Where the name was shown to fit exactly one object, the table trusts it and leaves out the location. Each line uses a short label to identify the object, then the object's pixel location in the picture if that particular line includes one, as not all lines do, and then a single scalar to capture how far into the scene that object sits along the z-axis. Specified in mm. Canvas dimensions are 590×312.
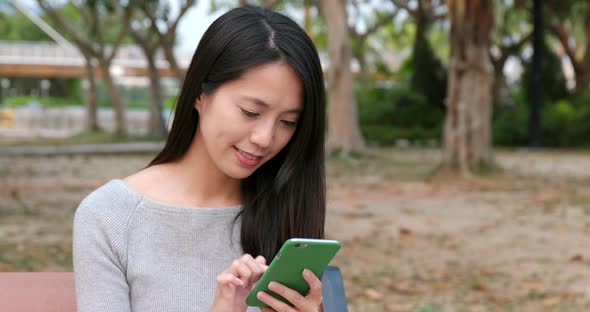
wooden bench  1929
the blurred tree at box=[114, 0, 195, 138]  21219
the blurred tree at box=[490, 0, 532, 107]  23031
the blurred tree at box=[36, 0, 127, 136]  21766
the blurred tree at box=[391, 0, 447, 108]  22766
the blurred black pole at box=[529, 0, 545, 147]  19219
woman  1866
